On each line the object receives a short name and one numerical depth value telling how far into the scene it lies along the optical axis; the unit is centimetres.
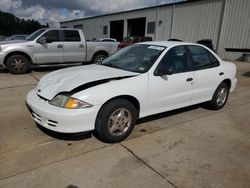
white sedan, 302
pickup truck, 835
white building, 1620
